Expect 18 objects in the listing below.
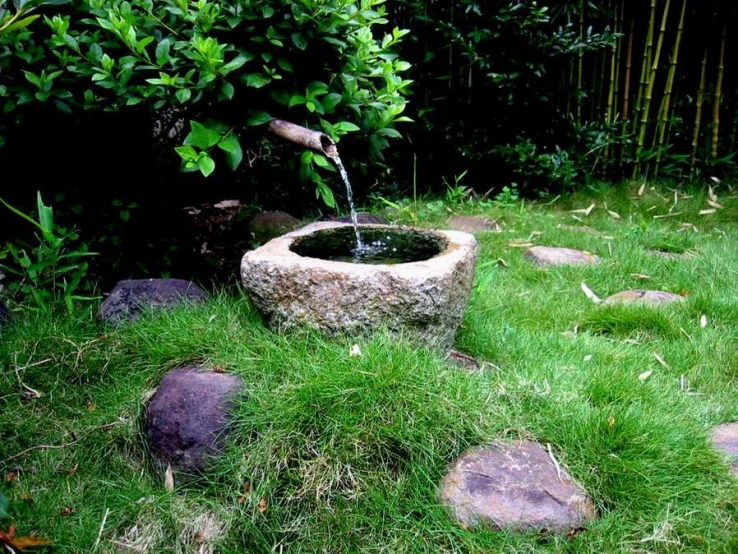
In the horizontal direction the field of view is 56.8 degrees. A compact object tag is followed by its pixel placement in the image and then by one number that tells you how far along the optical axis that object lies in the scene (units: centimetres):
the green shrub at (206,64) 262
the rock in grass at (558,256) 395
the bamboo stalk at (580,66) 520
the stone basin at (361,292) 221
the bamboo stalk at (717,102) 525
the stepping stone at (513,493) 189
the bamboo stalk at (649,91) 513
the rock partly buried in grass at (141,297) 273
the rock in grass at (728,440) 211
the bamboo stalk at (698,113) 531
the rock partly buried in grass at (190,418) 216
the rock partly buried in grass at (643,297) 329
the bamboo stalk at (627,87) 533
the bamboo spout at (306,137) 257
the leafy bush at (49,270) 280
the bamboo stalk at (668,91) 514
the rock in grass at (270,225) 356
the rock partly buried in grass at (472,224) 462
